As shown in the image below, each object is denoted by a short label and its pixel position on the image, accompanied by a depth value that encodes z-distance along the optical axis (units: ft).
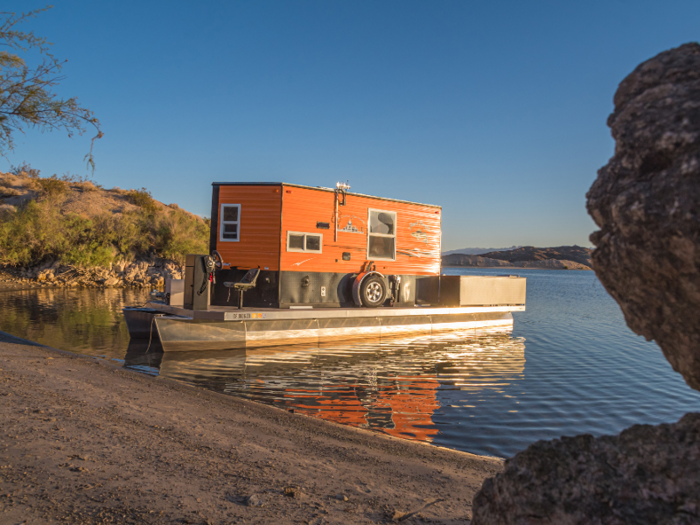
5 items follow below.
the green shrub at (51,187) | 125.49
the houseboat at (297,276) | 34.65
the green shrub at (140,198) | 141.92
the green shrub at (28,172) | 152.97
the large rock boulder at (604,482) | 5.12
